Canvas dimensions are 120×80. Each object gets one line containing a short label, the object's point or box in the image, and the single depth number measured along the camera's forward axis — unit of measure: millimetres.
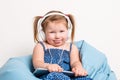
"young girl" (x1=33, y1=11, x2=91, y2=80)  1612
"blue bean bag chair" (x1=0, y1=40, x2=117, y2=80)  1396
